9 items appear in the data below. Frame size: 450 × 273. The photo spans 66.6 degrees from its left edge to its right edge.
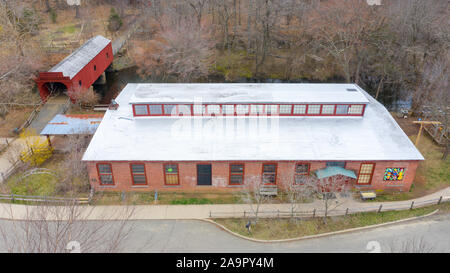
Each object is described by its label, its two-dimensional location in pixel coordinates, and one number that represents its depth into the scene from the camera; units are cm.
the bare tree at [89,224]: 2162
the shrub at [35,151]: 3212
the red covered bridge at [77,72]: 4141
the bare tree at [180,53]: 4703
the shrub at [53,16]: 7396
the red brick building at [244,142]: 2736
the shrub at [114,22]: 6938
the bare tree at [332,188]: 2731
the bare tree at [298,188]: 2689
